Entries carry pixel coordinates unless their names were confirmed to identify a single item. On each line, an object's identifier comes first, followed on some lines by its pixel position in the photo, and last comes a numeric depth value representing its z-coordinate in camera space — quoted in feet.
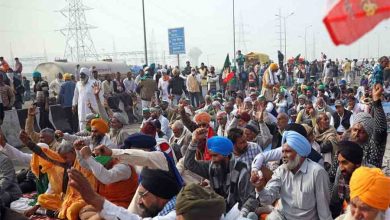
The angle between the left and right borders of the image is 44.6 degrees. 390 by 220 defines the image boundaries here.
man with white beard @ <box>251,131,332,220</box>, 12.61
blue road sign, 105.19
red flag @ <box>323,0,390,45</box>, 5.32
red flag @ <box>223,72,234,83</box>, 53.76
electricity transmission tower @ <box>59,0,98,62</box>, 182.50
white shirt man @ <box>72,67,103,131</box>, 30.73
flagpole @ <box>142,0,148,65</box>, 71.67
